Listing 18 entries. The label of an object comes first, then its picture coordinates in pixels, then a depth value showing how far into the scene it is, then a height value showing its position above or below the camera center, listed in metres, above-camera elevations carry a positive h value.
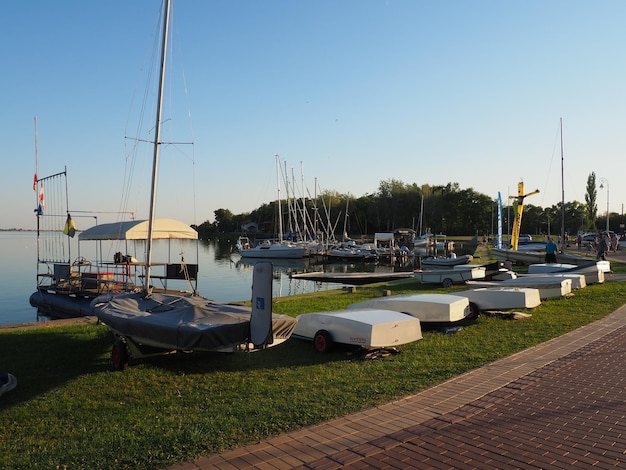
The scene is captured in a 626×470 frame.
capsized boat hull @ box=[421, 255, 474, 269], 33.59 -2.17
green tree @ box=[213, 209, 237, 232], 168.50 +2.25
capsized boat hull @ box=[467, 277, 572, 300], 15.16 -1.61
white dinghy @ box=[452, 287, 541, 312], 12.08 -1.60
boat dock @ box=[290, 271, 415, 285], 31.43 -3.11
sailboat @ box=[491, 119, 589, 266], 27.11 -1.36
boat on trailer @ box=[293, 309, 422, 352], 8.63 -1.73
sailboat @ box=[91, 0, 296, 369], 7.64 -1.49
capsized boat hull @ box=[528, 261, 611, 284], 19.06 -1.49
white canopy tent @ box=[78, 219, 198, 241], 15.17 -0.13
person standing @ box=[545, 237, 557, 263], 25.58 -1.11
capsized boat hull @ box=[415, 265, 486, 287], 20.49 -1.88
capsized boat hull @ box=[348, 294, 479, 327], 10.74 -1.65
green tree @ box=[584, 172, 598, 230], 94.00 +5.59
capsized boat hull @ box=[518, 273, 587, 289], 16.56 -1.53
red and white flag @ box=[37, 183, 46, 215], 20.55 +0.79
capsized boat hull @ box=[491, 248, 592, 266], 26.74 -1.50
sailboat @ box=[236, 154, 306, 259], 61.44 -2.85
